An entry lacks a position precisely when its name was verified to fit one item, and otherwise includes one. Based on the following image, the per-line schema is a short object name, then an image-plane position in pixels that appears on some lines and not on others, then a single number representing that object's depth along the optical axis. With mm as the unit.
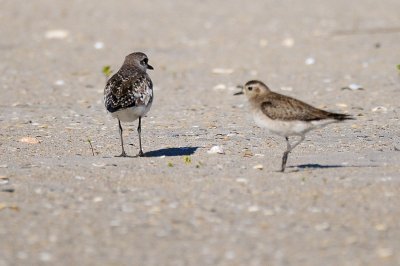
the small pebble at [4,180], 9539
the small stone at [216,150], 11299
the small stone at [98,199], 8805
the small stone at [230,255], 7115
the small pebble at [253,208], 8383
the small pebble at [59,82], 17328
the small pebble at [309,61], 18891
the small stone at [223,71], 18256
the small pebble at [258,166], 10241
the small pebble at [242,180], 9461
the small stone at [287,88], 16594
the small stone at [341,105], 14867
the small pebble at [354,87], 16281
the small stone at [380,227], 7742
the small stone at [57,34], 22342
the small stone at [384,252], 7059
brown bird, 9719
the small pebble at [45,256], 7105
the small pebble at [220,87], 16766
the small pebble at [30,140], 12133
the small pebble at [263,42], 21014
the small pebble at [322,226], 7785
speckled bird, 11008
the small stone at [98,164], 10415
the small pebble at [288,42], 20873
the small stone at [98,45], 21156
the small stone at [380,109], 14328
